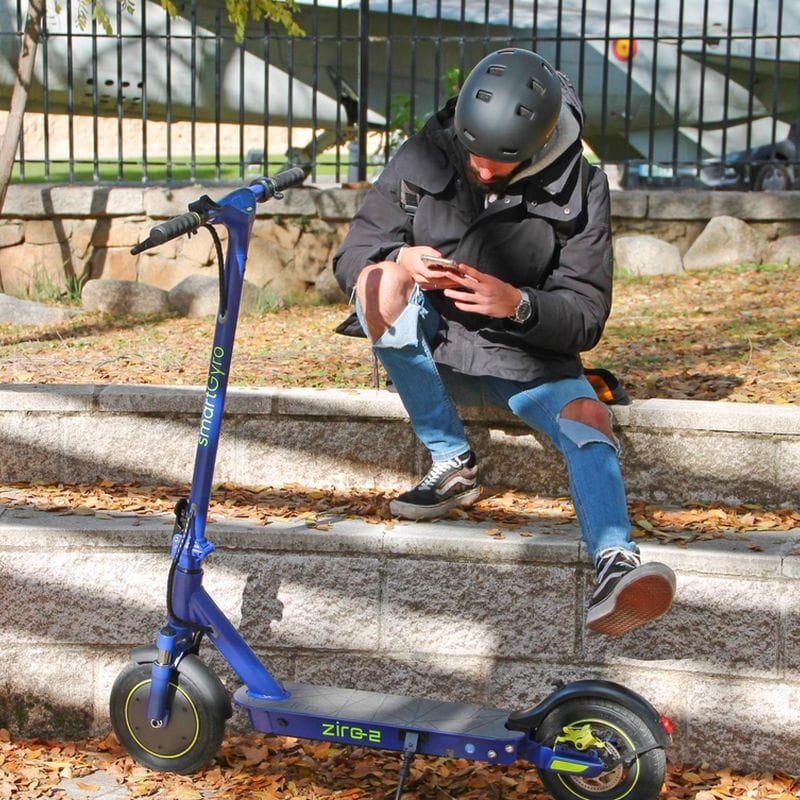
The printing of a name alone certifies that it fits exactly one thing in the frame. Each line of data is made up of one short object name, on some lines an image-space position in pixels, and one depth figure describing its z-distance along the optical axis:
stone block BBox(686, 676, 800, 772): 3.57
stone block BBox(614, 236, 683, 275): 8.45
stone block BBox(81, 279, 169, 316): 7.60
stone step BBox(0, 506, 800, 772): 3.57
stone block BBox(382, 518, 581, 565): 3.65
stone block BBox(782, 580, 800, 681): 3.54
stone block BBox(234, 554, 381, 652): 3.72
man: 3.53
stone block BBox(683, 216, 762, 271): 8.48
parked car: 9.00
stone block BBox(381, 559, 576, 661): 3.67
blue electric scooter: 3.17
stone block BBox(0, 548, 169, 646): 3.76
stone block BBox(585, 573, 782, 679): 3.55
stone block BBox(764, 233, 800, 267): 8.48
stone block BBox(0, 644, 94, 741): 3.80
